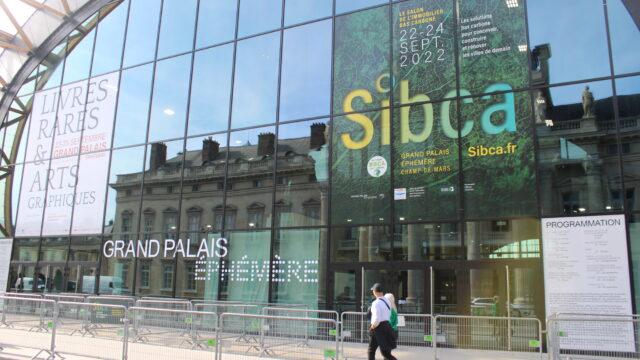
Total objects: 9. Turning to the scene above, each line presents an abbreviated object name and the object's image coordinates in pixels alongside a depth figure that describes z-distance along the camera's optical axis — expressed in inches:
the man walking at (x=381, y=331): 354.6
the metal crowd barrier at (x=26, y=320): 526.6
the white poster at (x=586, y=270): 448.8
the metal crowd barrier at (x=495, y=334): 458.3
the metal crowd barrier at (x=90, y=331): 428.5
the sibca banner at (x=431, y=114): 523.8
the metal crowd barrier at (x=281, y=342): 369.7
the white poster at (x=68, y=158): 815.7
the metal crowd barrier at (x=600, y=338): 409.7
